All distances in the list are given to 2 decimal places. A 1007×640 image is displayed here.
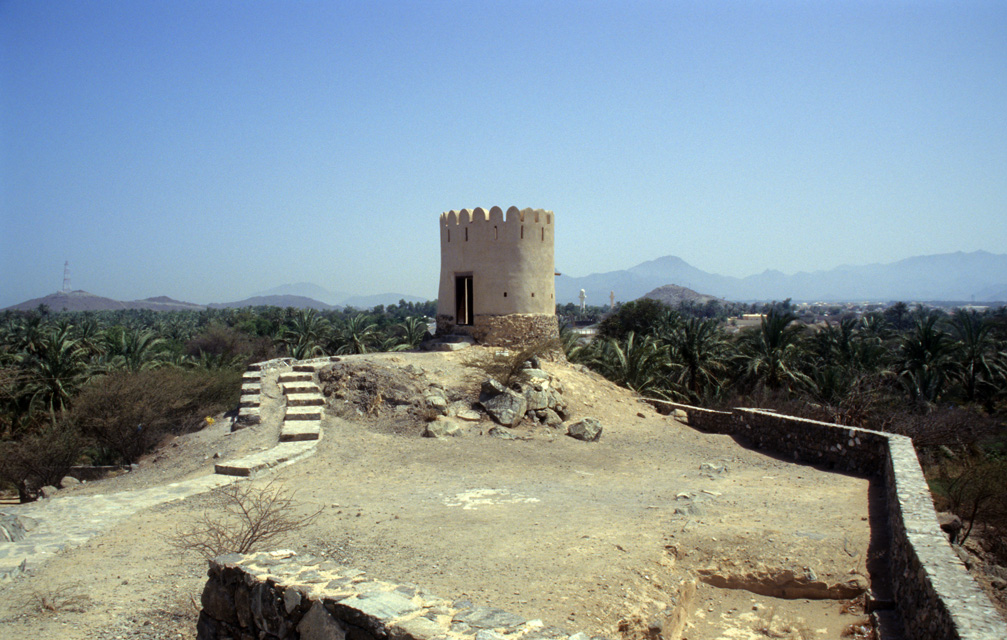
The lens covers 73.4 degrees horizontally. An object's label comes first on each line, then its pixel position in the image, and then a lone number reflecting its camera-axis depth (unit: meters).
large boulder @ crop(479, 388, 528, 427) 12.53
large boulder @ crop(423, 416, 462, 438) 11.56
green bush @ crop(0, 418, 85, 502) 14.68
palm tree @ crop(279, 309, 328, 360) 29.95
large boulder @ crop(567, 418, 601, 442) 12.49
